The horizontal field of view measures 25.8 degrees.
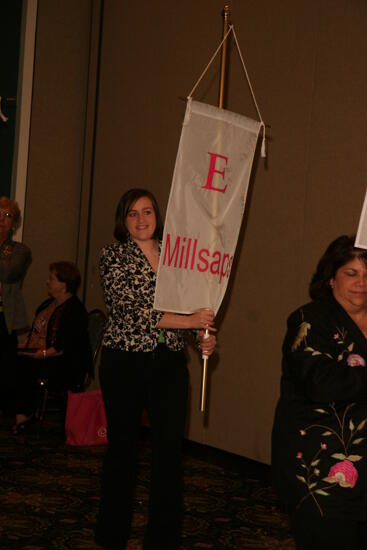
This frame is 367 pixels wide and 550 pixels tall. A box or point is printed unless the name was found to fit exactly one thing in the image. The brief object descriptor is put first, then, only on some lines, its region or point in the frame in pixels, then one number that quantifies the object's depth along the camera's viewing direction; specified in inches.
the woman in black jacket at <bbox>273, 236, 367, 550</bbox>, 86.7
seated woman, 226.7
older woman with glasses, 206.2
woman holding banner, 124.3
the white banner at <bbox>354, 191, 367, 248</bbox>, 88.0
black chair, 228.5
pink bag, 215.9
